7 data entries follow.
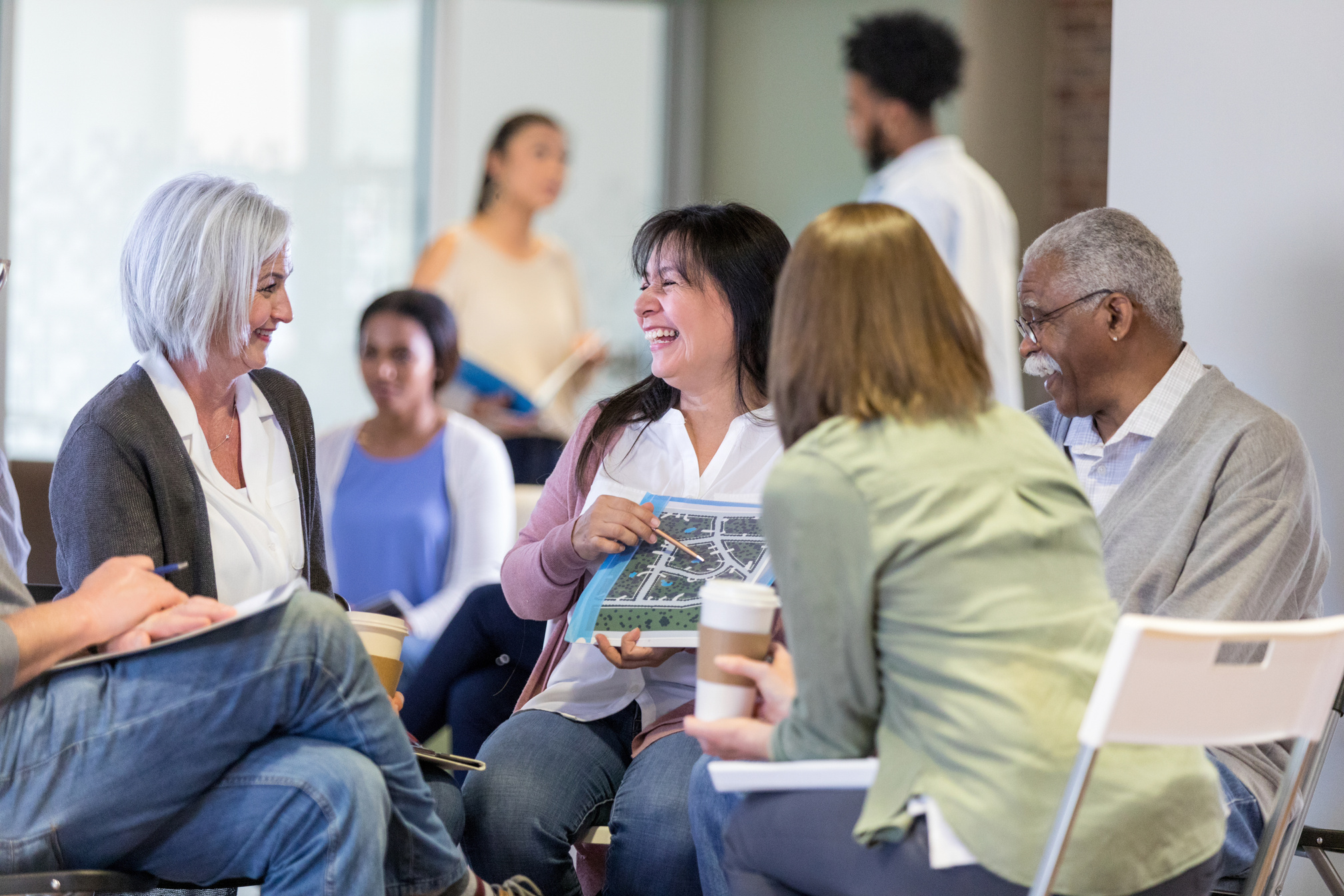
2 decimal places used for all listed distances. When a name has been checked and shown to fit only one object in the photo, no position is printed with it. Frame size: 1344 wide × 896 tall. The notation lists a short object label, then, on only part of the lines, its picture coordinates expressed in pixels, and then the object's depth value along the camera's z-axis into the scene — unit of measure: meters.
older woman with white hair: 3.81
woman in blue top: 7.22
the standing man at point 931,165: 8.65
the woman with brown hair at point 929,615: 2.88
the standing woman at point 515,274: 10.37
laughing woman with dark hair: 4.09
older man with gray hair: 4.02
